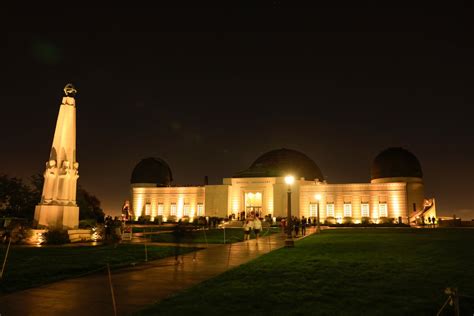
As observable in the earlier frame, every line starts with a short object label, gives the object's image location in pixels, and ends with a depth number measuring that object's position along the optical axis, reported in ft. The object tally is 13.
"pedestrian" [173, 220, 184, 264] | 42.80
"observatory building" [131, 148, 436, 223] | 177.78
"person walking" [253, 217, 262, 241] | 78.98
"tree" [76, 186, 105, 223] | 147.06
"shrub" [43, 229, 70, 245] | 60.29
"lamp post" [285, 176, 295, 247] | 62.28
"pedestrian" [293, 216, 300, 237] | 97.23
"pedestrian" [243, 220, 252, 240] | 82.69
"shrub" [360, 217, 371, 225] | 170.97
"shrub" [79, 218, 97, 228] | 87.40
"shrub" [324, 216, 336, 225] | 176.53
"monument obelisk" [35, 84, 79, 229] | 65.36
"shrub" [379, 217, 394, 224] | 171.71
